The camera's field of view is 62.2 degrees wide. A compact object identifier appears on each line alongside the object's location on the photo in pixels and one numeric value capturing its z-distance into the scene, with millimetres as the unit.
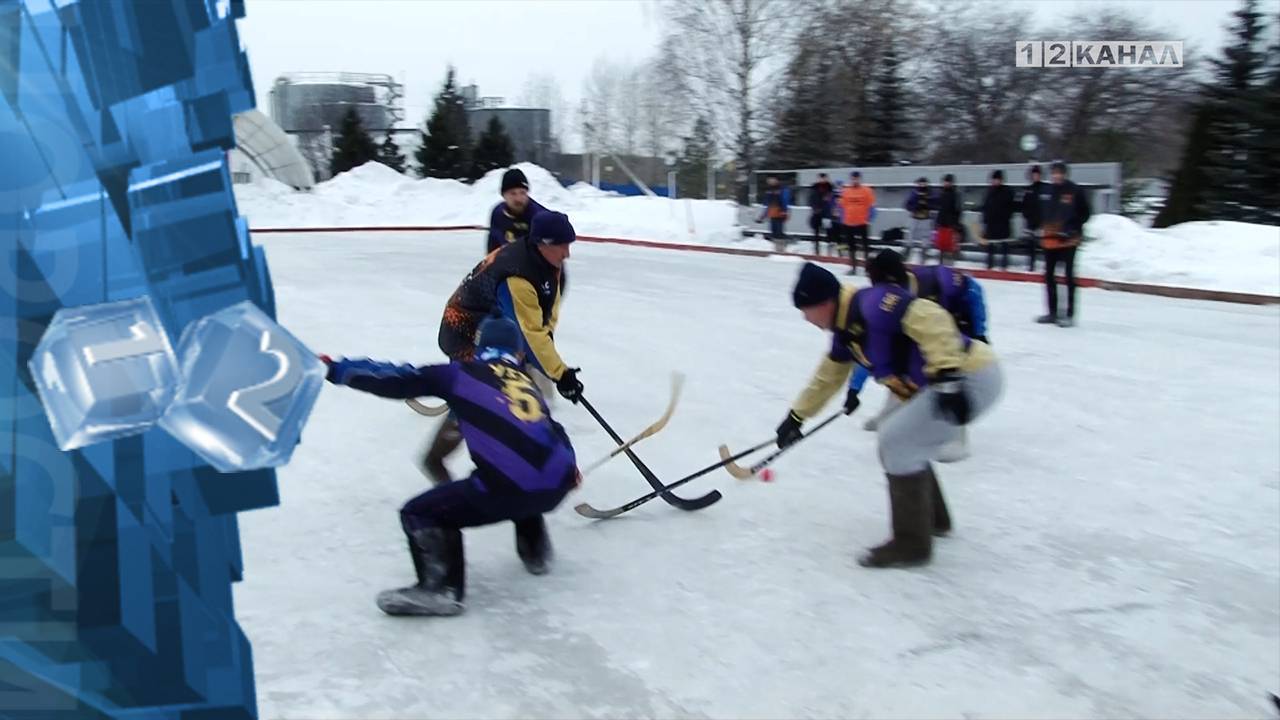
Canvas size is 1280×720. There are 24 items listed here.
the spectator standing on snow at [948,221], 14234
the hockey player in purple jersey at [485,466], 3217
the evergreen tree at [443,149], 38750
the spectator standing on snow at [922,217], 14664
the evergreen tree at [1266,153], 17766
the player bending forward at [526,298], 4465
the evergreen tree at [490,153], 38406
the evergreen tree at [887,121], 26953
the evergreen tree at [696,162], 28938
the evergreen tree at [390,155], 41844
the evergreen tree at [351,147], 40531
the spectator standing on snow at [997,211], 13547
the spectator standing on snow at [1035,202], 11227
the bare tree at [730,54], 26859
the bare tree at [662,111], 28469
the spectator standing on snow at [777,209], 18156
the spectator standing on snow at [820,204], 16578
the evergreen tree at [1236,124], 18188
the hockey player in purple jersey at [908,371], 3650
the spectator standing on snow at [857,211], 14766
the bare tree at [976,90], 31078
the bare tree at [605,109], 40703
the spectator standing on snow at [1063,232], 9273
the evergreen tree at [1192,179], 19172
